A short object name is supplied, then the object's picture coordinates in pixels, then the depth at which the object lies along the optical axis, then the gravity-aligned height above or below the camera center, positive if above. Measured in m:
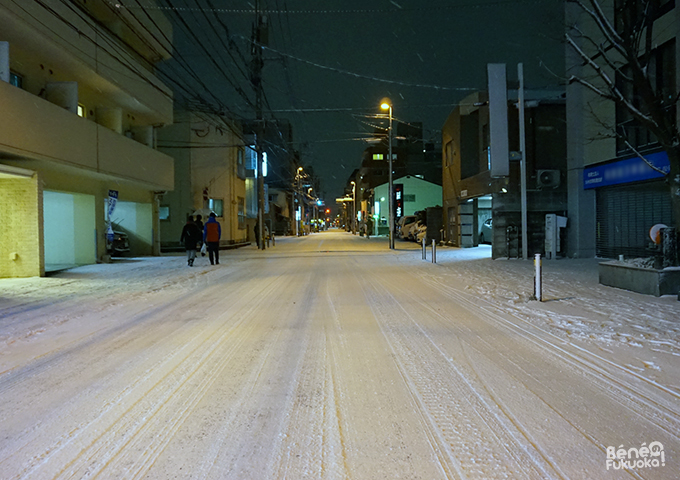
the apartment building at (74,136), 13.11 +3.32
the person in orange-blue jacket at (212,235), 17.70 +0.13
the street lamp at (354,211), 97.25 +5.40
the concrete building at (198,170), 29.78 +4.44
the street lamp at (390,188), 27.59 +2.88
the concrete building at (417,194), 53.88 +4.77
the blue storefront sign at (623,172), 14.11 +2.01
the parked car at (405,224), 43.38 +1.11
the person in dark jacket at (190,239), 17.25 -0.01
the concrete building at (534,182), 19.16 +2.11
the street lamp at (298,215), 73.30 +3.50
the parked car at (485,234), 32.12 +0.10
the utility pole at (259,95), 24.80 +8.07
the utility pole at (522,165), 16.64 +2.49
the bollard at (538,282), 9.13 -0.89
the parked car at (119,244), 21.56 -0.20
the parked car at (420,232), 35.47 +0.30
